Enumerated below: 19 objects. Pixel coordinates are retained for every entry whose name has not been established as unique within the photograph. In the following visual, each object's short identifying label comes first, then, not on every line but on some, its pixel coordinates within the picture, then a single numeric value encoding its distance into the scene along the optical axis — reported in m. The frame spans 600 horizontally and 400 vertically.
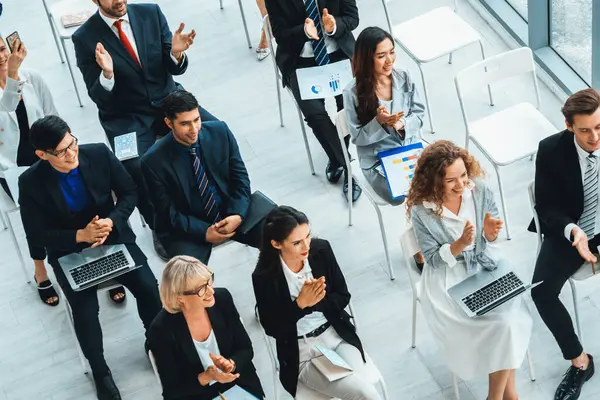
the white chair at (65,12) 7.64
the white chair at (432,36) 7.06
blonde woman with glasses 4.99
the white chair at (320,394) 5.26
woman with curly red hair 5.27
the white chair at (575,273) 5.51
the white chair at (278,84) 7.04
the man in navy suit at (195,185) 5.87
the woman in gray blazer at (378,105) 6.07
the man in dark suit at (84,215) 5.74
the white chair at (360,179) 6.16
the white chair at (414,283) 5.46
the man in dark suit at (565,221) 5.43
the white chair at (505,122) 6.28
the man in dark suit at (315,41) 6.80
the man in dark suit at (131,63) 6.59
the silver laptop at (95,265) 5.76
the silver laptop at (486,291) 5.26
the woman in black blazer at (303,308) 5.16
